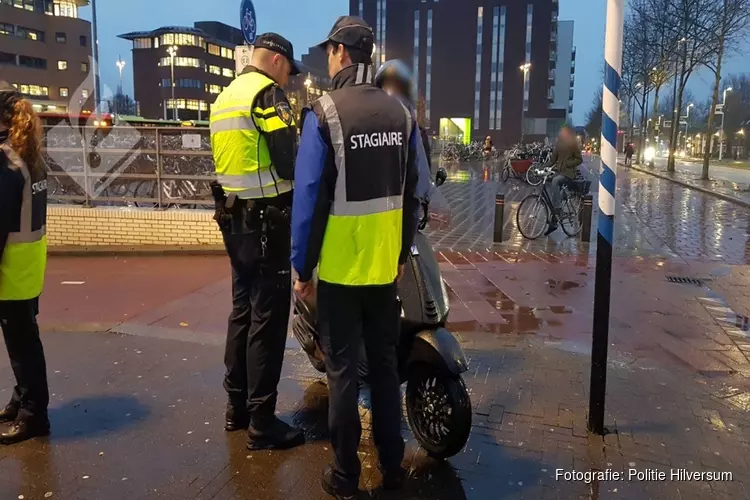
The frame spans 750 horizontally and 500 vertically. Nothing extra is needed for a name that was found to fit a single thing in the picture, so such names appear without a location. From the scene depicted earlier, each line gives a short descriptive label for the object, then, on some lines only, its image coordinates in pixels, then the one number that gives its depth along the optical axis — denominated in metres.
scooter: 3.19
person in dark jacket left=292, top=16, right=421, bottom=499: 2.71
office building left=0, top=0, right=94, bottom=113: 68.81
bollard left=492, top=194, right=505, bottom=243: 10.21
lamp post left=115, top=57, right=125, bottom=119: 87.52
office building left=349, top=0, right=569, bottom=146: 81.38
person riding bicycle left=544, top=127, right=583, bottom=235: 10.92
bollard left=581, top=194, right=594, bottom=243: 10.24
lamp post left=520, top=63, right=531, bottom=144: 81.91
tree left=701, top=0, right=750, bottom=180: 23.89
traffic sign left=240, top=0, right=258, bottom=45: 7.54
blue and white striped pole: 3.53
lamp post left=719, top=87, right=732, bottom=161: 60.28
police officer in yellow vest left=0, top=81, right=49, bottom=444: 3.36
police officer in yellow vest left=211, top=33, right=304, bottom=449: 3.30
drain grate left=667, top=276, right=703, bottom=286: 7.73
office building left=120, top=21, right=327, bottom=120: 95.81
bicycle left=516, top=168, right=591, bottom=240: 10.70
